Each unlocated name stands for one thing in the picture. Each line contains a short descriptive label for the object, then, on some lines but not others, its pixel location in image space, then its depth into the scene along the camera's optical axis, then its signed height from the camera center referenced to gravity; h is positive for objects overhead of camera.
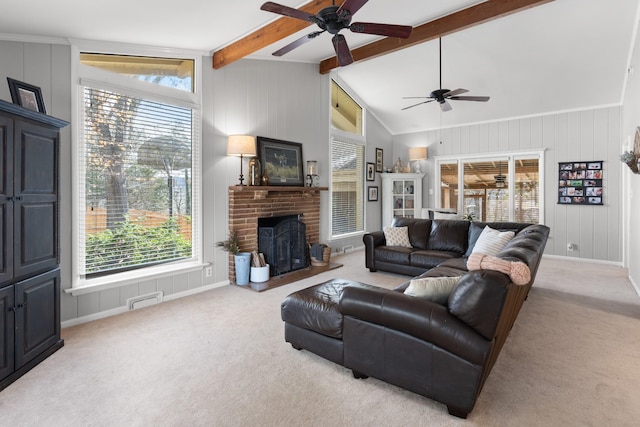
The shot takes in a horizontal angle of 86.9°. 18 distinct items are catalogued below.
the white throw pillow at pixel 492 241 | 3.84 -0.38
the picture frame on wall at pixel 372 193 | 7.40 +0.33
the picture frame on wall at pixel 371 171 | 7.34 +0.81
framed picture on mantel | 4.90 +0.72
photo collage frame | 5.74 +0.47
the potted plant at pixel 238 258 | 4.41 -0.67
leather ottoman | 2.31 -0.81
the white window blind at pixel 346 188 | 6.46 +0.41
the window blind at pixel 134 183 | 3.29 +0.25
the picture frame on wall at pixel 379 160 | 7.63 +1.11
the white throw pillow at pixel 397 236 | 5.12 -0.43
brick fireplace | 4.50 +0.01
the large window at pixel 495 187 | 6.48 +0.46
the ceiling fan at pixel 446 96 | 4.48 +1.53
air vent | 3.52 -1.00
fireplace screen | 4.84 -0.52
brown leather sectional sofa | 1.74 -0.73
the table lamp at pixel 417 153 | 7.44 +1.22
